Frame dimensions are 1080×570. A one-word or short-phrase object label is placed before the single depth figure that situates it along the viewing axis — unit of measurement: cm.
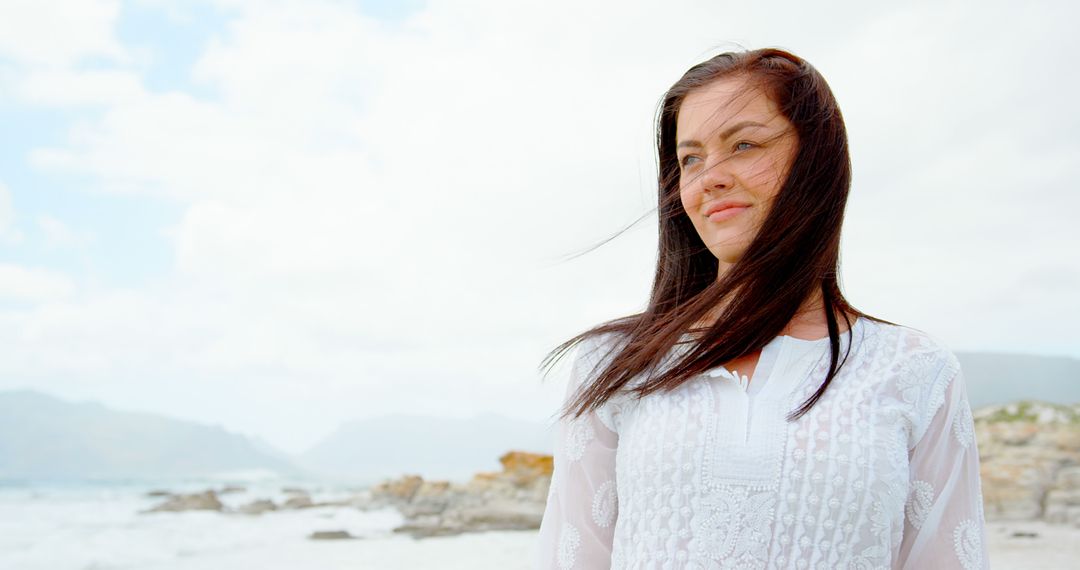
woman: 116
